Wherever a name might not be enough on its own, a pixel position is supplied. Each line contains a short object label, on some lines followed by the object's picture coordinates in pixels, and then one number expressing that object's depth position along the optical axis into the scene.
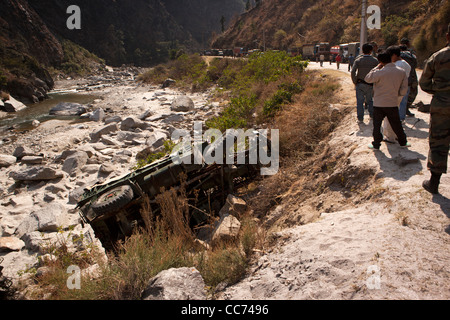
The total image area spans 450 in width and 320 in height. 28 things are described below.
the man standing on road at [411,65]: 5.68
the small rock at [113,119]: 14.78
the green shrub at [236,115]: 8.87
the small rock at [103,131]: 12.27
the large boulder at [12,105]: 20.31
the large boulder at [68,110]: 18.39
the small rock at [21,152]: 10.68
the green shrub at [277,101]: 9.11
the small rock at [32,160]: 10.15
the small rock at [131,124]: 13.33
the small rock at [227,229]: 4.14
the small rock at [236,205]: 5.06
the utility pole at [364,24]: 12.55
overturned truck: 4.51
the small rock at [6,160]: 10.09
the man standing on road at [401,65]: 4.62
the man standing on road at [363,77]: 5.58
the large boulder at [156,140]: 10.50
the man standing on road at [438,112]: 3.13
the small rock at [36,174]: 8.60
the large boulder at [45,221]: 6.34
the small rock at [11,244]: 5.66
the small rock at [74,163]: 9.23
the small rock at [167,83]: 28.04
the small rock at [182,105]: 16.02
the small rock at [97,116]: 16.12
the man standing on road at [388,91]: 4.29
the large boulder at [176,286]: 2.64
